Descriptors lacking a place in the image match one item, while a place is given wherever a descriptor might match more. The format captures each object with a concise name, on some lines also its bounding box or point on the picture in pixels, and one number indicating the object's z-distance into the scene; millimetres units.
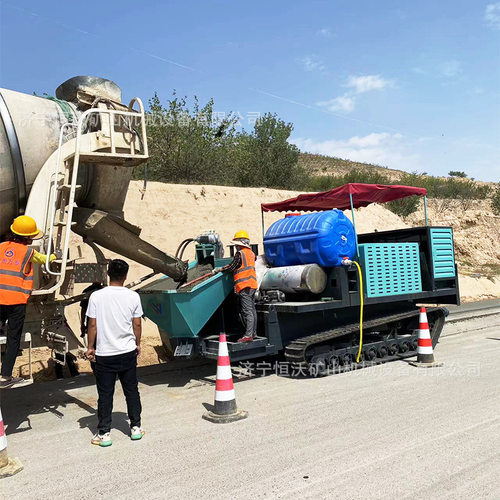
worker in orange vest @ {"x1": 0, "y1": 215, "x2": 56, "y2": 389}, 4664
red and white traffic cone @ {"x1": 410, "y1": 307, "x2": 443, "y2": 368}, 7254
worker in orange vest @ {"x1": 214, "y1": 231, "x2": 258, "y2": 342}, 6699
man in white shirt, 4465
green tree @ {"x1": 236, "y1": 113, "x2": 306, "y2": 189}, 25750
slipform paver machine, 6598
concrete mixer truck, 5238
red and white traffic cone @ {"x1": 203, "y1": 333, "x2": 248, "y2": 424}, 5113
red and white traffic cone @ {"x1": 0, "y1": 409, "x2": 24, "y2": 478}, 3904
